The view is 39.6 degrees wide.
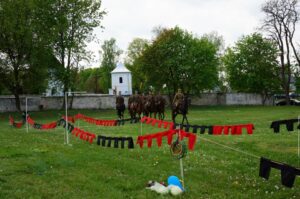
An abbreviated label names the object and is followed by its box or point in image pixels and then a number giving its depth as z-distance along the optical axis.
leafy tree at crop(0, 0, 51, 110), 39.25
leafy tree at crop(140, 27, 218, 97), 52.47
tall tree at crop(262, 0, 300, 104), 54.20
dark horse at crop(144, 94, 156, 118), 26.67
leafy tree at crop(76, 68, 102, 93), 109.80
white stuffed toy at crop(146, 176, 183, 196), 7.77
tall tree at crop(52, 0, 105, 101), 46.03
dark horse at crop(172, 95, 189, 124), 23.23
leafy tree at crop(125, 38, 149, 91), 86.69
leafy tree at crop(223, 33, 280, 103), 57.94
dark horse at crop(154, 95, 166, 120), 26.95
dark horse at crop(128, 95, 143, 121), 26.95
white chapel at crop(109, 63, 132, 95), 82.81
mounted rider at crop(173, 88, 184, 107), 23.39
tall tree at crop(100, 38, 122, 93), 96.25
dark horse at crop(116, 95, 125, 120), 28.61
